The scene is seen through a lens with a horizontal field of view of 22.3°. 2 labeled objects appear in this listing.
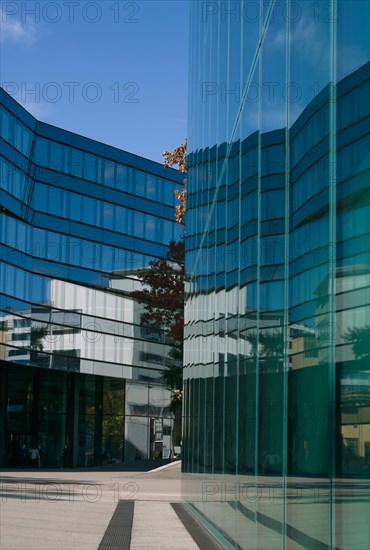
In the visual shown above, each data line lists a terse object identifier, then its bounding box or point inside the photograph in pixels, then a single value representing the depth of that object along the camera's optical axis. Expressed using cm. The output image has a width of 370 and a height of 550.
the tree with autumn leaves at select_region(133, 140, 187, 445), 3522
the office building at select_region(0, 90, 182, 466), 4950
